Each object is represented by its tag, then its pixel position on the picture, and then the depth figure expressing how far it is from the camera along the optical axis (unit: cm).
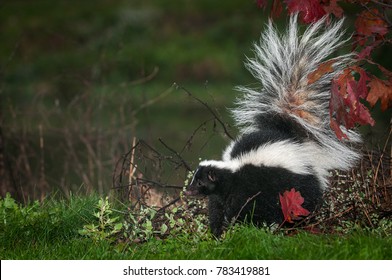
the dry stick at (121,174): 1272
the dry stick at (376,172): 1178
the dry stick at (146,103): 1698
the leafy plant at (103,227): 1141
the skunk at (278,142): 1173
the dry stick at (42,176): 1641
